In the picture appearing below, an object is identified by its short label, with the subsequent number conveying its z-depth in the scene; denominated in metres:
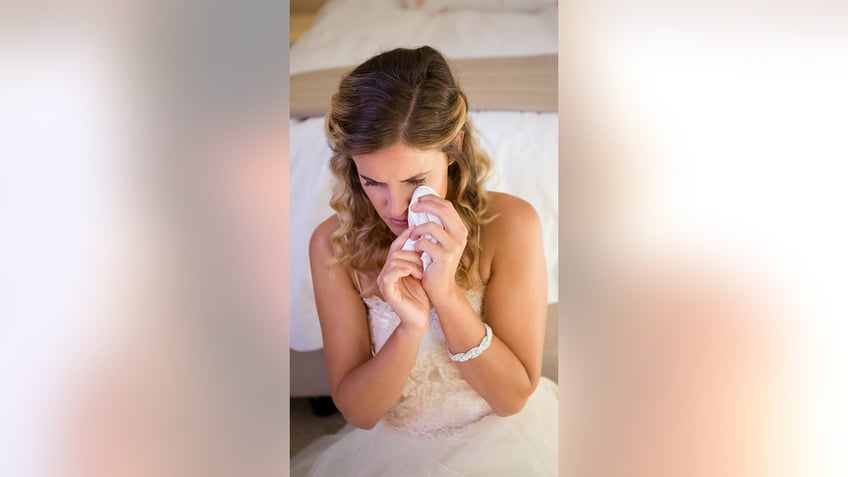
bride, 1.56
